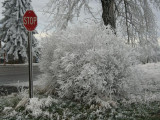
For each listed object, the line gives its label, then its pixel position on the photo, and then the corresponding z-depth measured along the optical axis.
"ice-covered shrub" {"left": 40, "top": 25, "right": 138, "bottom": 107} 5.06
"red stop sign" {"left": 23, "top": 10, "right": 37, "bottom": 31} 5.34
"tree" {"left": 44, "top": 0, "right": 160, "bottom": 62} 11.68
